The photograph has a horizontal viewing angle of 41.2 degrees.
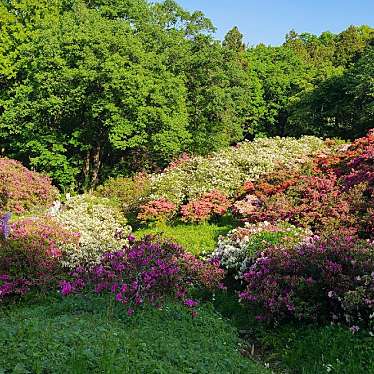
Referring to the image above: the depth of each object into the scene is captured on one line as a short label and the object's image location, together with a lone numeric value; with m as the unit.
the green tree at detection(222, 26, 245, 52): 41.06
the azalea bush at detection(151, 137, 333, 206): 14.08
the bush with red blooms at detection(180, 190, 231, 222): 12.84
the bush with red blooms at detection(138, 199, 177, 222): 13.09
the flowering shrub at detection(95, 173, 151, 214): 15.23
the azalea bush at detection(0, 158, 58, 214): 14.45
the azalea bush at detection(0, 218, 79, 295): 7.97
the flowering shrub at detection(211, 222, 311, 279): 8.83
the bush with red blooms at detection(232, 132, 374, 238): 10.20
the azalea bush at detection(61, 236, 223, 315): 6.63
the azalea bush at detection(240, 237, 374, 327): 6.32
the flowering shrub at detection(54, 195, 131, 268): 9.01
